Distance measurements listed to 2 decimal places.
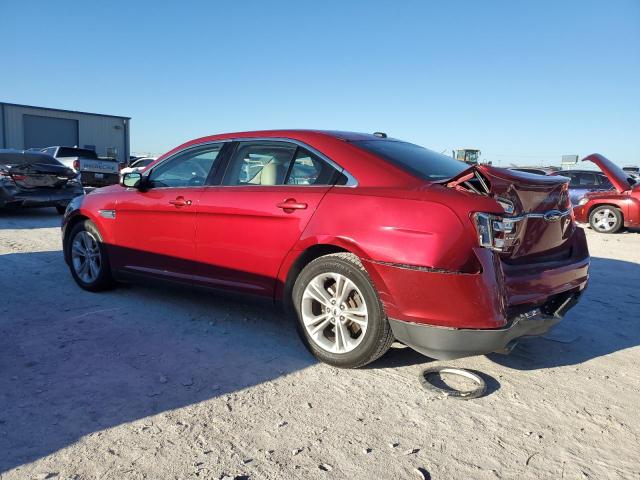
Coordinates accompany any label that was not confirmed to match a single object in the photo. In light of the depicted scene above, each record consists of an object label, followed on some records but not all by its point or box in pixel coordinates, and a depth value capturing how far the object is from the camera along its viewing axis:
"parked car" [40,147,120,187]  16.56
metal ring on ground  2.99
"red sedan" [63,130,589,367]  2.85
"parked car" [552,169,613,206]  14.02
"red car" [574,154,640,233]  11.13
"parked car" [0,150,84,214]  9.77
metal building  29.56
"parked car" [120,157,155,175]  21.77
